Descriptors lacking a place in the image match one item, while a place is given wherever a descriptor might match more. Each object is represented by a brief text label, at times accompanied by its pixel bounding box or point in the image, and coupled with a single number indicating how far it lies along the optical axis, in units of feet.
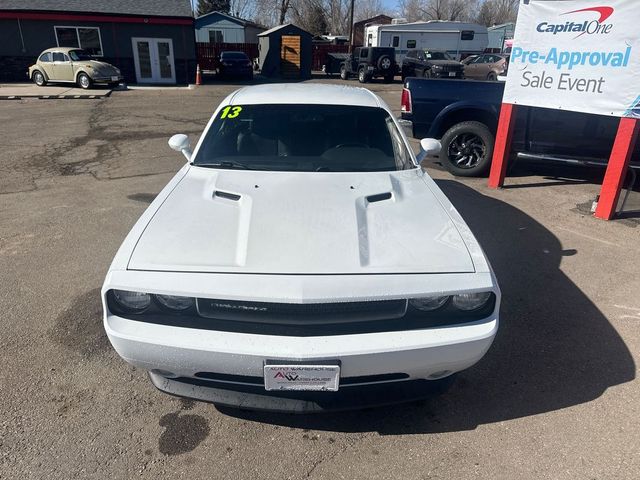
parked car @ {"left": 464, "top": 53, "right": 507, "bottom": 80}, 80.48
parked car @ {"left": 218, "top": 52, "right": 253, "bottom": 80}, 82.74
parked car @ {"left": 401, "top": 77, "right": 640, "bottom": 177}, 21.61
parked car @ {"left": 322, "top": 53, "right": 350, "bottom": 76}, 99.19
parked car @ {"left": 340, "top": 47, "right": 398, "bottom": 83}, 84.64
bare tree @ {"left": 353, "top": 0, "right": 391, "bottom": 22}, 307.37
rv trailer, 109.81
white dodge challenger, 6.68
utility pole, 111.39
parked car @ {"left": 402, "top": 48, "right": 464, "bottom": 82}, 77.00
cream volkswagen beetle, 63.72
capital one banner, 16.80
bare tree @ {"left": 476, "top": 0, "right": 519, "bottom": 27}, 283.79
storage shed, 91.61
